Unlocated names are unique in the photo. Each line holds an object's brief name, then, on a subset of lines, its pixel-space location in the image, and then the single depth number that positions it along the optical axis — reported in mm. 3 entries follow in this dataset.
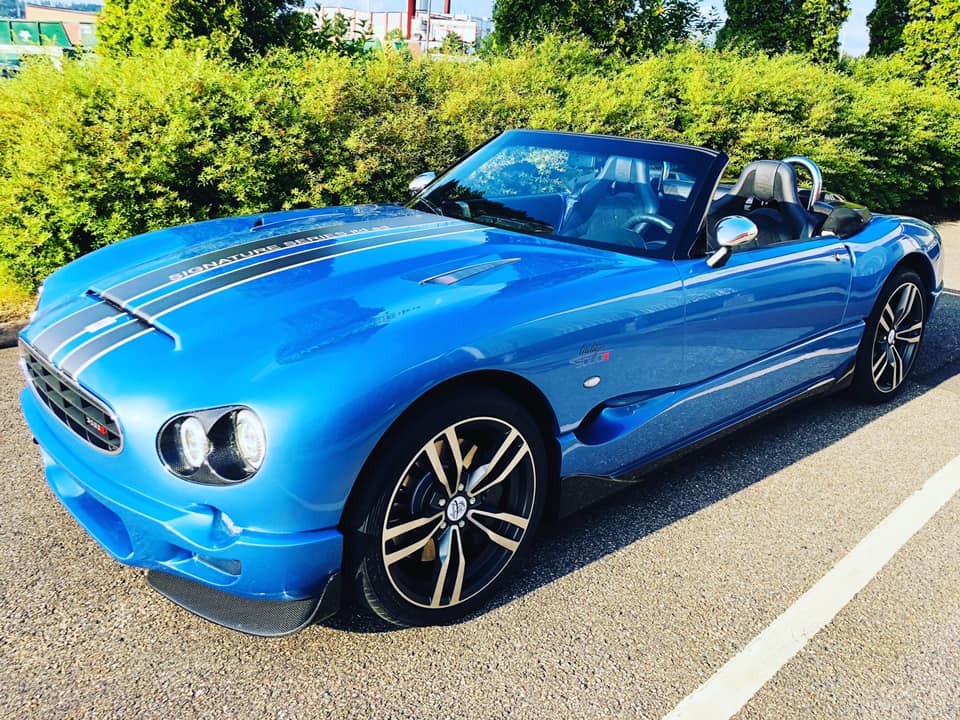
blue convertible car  2037
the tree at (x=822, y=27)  14250
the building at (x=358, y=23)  9047
